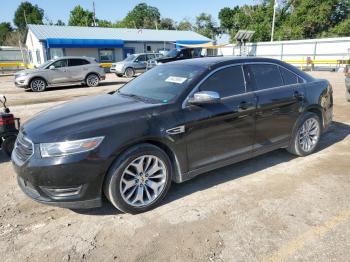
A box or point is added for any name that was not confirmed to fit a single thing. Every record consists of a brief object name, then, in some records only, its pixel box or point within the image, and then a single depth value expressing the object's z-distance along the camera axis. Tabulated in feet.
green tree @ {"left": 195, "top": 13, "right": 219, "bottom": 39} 230.48
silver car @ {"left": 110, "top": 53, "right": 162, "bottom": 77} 72.28
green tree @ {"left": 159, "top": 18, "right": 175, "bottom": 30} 277.64
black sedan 10.31
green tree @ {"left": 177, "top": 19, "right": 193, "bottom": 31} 255.93
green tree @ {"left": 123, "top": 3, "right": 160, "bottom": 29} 270.87
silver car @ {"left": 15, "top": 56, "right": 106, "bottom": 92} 48.70
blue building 95.81
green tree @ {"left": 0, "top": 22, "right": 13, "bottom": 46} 238.89
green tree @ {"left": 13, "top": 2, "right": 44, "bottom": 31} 251.80
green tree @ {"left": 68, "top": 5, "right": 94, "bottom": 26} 208.42
